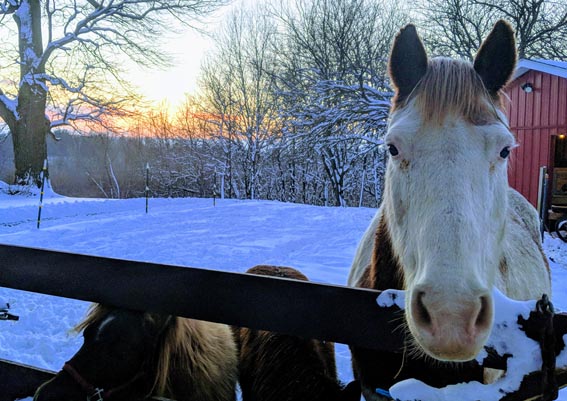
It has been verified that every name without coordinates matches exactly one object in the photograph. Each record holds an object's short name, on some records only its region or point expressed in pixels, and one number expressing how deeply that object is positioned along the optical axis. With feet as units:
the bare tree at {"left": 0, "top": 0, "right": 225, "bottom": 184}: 49.80
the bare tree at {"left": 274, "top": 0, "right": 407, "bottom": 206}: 53.72
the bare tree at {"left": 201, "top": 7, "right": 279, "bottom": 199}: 82.43
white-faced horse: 3.53
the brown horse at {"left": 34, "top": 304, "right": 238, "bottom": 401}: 5.67
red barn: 36.58
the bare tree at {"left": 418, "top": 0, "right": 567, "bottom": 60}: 65.67
